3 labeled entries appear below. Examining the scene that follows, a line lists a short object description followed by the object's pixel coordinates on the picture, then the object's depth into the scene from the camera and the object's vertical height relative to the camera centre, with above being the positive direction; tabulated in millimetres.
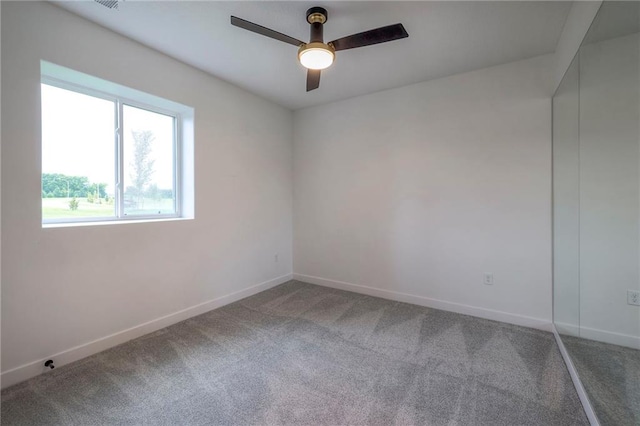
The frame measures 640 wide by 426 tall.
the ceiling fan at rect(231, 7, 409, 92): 1753 +1181
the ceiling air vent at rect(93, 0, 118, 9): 1867 +1478
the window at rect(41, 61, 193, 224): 2092 +555
